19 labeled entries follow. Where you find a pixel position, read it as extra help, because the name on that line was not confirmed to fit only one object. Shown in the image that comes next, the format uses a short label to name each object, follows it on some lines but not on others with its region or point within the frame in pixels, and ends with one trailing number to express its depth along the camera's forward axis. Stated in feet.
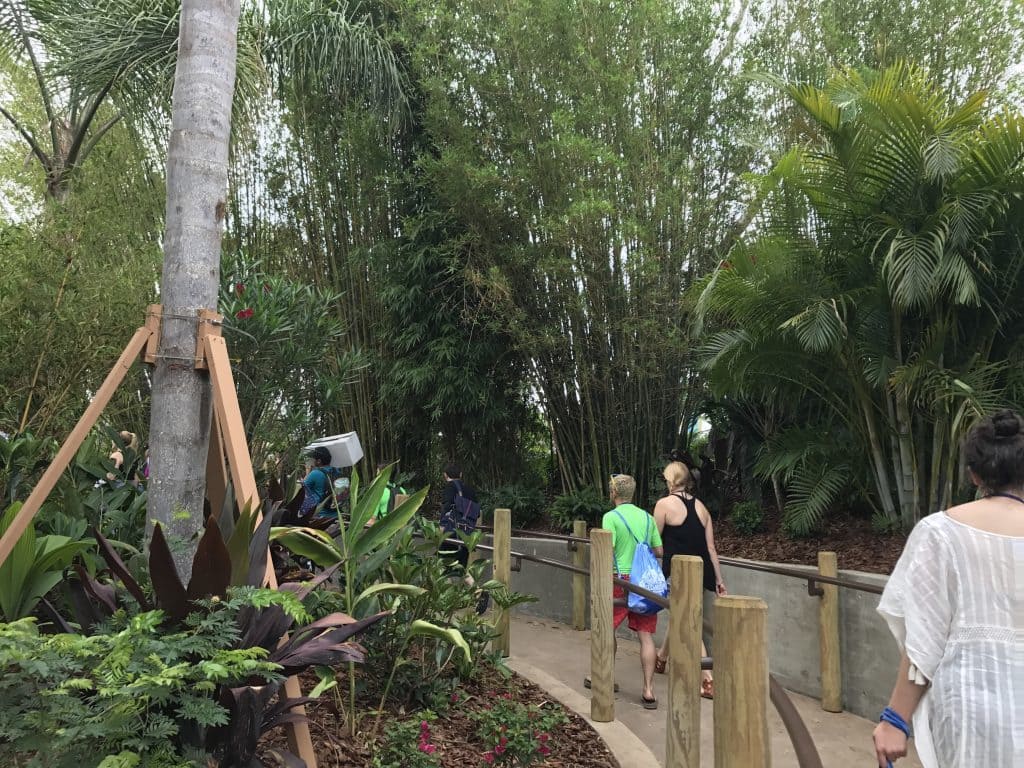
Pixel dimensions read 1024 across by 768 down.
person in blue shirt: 18.51
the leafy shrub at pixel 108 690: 5.35
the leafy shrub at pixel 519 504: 27.68
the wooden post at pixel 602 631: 11.36
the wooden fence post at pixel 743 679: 5.55
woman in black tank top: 14.80
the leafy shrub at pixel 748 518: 22.65
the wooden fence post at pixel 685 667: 7.88
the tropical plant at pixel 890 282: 15.53
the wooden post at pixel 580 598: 20.22
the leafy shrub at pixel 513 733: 8.17
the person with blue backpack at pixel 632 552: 13.73
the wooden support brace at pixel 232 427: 8.30
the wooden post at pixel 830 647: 14.57
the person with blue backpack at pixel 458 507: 20.39
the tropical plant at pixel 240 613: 6.62
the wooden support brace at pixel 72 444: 8.00
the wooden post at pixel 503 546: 15.16
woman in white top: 5.54
